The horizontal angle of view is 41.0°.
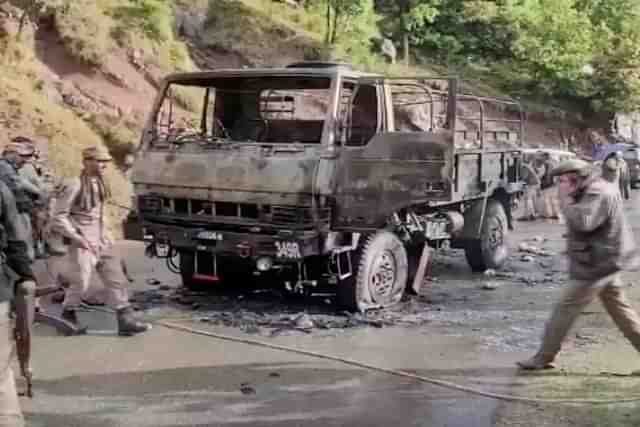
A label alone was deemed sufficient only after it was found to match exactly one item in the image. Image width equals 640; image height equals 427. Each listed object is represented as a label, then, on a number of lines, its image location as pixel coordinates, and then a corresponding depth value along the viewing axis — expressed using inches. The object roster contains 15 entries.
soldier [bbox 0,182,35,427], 156.9
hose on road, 214.8
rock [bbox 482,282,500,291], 383.0
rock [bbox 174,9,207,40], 901.2
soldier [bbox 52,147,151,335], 275.3
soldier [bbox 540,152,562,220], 661.3
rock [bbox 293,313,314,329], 300.8
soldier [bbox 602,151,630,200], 421.9
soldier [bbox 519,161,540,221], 481.1
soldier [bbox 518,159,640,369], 226.8
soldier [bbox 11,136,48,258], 327.0
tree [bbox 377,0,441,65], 1148.8
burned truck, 304.8
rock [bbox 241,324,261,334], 295.3
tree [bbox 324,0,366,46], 916.6
